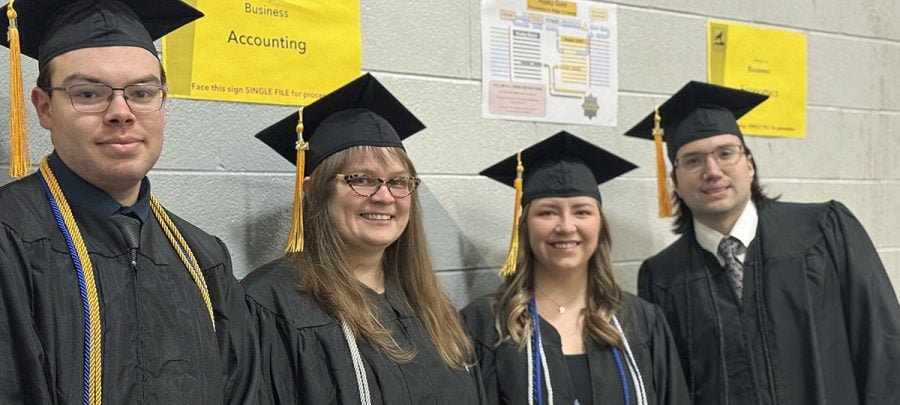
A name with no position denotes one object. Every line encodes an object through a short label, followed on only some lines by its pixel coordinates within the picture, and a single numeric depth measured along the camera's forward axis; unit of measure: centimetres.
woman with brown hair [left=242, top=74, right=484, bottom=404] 180
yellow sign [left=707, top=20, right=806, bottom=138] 310
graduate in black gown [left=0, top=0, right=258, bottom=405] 135
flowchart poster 261
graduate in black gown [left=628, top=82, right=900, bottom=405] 235
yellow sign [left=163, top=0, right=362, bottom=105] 209
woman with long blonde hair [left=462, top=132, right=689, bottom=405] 216
